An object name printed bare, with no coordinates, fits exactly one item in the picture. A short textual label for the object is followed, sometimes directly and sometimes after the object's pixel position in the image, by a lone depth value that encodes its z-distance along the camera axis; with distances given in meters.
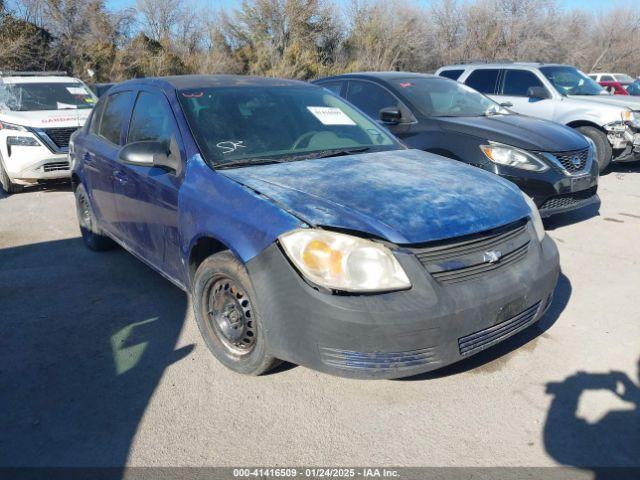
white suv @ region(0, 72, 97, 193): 7.73
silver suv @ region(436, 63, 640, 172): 8.38
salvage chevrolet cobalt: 2.46
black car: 5.32
